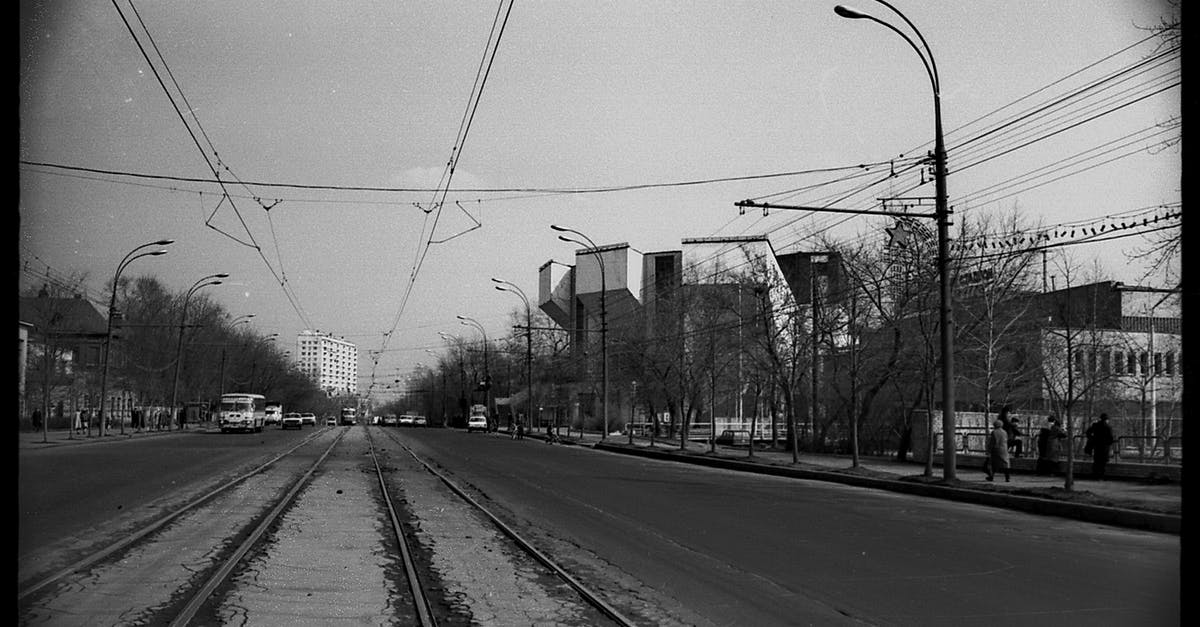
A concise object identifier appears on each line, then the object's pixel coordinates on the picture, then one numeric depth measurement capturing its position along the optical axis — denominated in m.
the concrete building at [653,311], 41.66
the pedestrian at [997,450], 22.77
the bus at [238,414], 66.81
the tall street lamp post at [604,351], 47.65
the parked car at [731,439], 54.88
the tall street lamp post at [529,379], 67.69
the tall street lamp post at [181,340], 56.75
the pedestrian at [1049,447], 24.55
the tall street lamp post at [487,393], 80.43
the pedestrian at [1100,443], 22.38
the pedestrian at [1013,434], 25.03
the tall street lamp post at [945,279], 20.70
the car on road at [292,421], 86.38
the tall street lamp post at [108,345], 44.63
